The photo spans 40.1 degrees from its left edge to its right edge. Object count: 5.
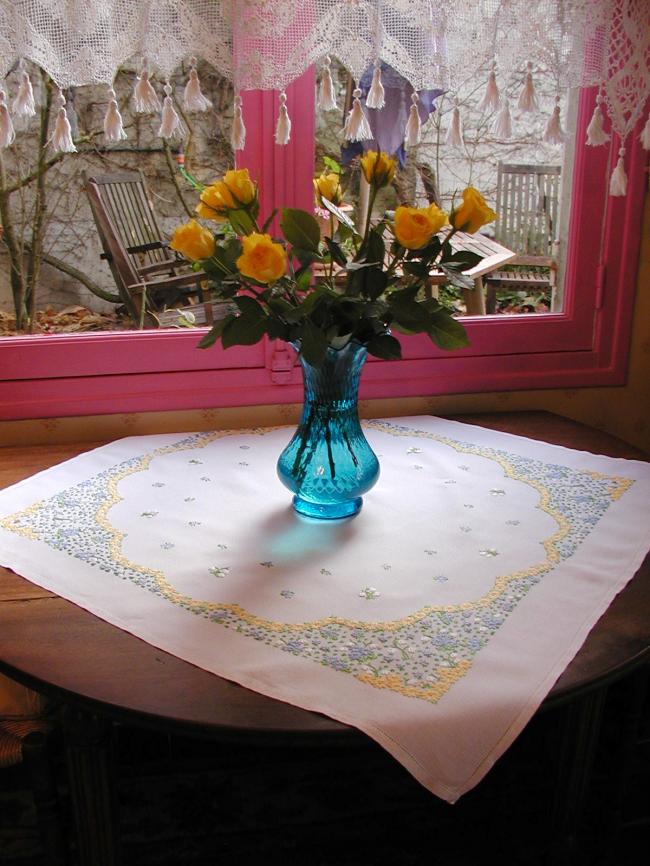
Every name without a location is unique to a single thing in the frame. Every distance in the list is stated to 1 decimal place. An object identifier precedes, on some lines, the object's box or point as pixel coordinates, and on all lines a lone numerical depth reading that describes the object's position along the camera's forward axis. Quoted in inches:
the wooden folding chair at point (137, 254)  71.3
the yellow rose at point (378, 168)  50.6
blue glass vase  53.4
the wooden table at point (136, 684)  37.4
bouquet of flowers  48.4
